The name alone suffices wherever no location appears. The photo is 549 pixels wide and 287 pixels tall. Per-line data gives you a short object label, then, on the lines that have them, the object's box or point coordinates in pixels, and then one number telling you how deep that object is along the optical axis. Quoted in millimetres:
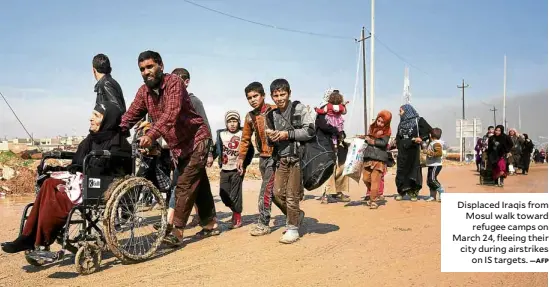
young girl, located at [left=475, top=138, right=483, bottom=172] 17575
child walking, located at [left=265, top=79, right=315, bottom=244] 4934
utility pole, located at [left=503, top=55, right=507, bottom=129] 48519
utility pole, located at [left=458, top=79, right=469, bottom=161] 61812
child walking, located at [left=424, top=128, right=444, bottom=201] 8711
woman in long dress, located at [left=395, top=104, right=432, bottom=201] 8758
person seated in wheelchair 3820
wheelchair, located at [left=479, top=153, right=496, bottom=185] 12922
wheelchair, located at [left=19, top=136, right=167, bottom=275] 3814
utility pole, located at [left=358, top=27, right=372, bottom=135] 30909
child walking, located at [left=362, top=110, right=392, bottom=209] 7922
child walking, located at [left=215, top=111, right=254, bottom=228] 5974
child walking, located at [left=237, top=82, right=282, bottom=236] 5488
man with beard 4406
